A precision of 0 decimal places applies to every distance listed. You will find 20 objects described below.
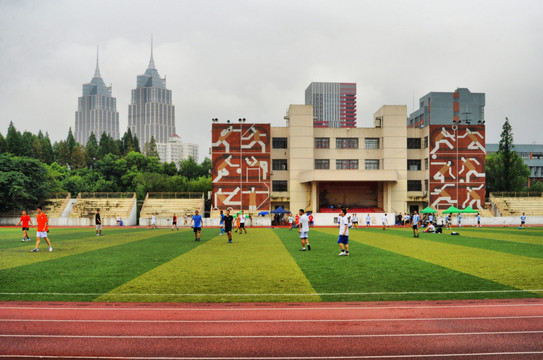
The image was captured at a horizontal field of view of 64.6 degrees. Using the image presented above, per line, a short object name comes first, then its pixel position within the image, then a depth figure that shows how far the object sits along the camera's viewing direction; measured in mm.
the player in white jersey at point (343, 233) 18094
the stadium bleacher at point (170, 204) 59000
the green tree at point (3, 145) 93625
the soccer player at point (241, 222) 37331
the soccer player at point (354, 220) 47688
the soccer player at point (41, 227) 19366
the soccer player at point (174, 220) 44072
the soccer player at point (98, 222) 32562
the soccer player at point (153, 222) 48125
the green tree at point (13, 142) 93750
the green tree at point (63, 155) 115438
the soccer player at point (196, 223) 27172
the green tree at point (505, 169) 76188
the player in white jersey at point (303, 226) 19930
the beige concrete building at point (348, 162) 64625
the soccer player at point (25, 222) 24719
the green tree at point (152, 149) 161875
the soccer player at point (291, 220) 45844
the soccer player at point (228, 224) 25875
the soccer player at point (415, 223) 30781
